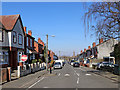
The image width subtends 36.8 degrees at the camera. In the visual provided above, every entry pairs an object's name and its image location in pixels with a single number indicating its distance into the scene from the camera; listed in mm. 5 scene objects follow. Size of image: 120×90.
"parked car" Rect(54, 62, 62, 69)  44300
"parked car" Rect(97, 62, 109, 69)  36828
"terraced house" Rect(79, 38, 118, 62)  60794
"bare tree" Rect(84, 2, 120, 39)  20281
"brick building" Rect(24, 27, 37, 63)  39288
